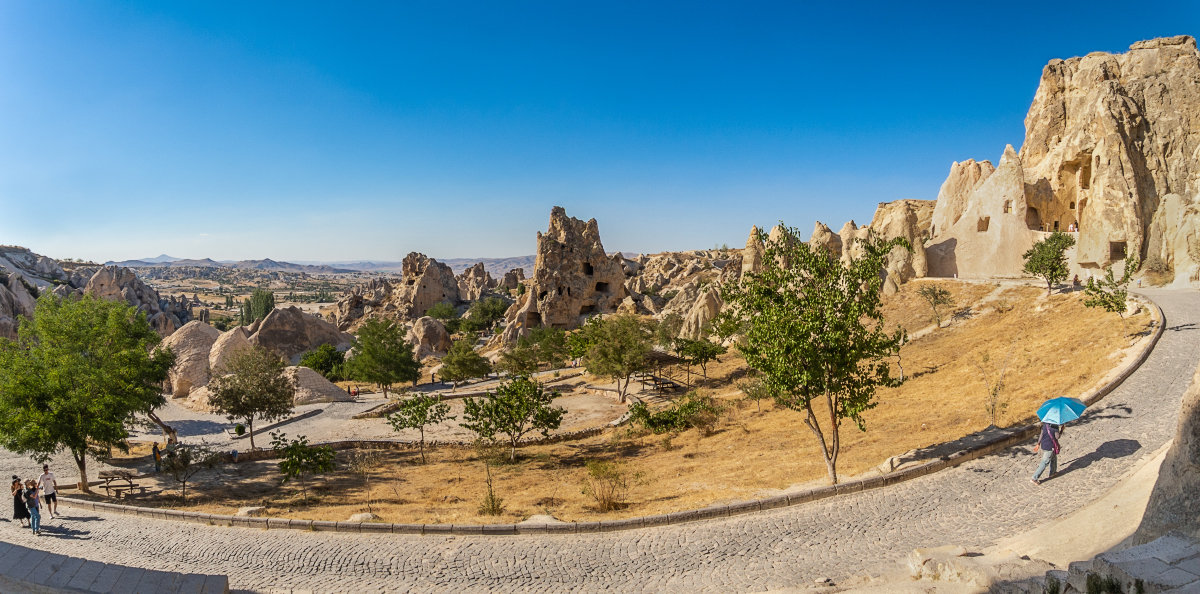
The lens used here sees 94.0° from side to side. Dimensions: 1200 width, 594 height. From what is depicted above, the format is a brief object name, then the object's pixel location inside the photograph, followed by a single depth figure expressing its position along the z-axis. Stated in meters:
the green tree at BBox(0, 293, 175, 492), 14.40
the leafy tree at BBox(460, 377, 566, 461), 19.05
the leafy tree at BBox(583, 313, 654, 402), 28.25
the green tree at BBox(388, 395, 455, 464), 20.61
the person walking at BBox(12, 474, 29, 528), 12.09
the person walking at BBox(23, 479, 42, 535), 11.76
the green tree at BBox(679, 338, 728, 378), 30.47
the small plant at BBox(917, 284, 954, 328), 29.06
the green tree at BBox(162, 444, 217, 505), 16.23
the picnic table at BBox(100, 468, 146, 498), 15.44
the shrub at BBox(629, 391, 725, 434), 21.52
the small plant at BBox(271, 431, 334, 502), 15.88
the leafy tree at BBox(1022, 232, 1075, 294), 28.08
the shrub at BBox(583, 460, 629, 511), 12.91
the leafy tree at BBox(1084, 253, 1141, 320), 18.50
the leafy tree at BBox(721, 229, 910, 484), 11.15
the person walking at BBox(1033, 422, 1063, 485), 10.18
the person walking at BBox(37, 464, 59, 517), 12.95
